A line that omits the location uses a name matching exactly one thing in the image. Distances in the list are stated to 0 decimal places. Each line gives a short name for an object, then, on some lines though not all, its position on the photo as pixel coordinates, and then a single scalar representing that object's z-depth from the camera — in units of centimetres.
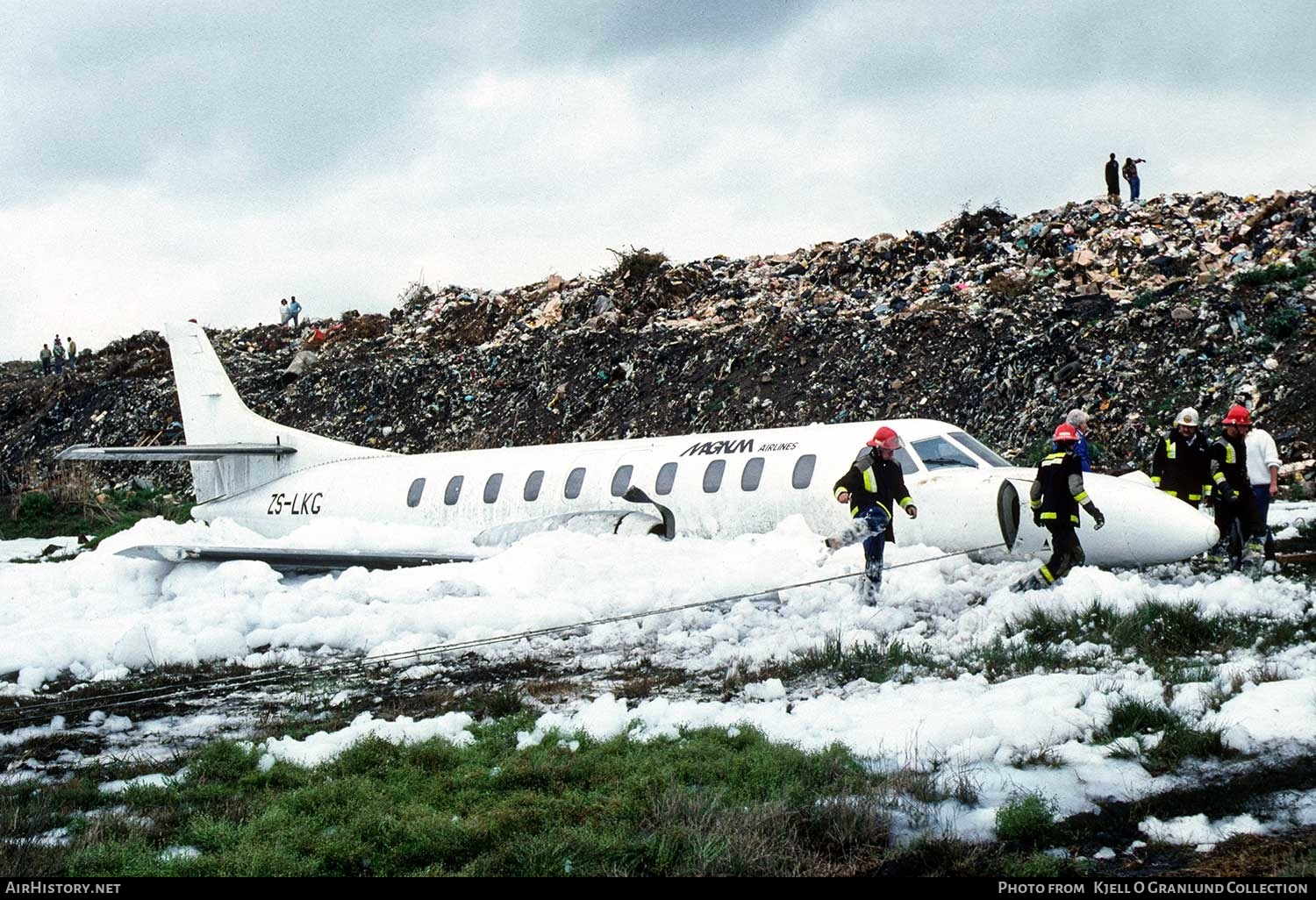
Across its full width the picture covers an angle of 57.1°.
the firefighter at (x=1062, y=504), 1198
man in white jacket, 1346
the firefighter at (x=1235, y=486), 1325
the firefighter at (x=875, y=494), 1282
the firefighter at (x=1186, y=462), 1412
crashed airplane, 1333
